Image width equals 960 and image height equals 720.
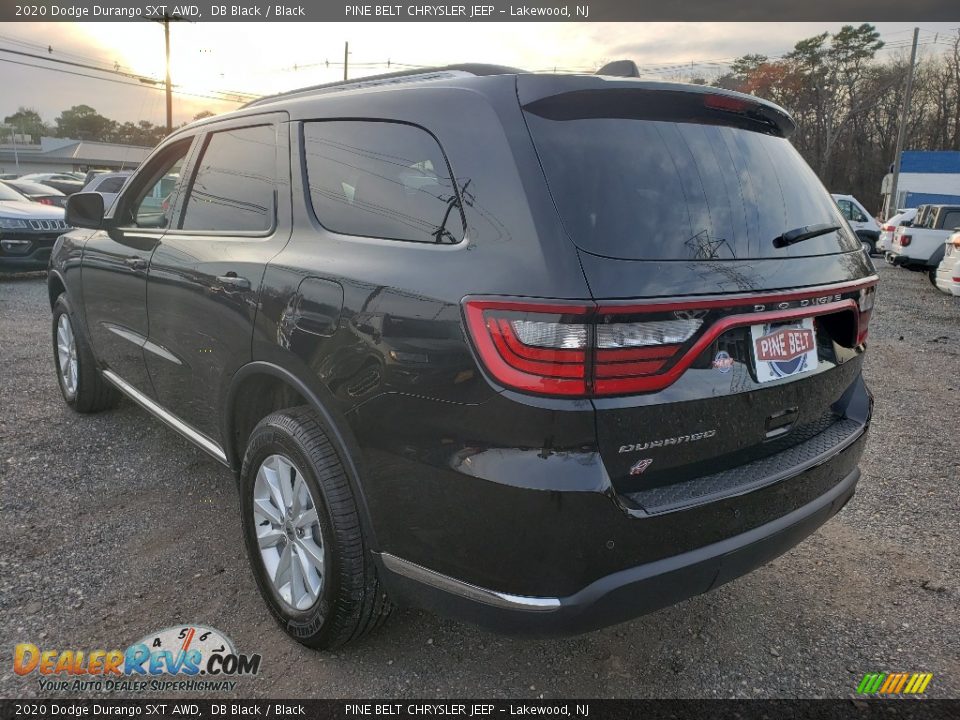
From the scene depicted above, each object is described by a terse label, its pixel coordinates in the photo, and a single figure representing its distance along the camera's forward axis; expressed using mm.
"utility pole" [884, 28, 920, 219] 32938
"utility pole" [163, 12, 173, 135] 36388
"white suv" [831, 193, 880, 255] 21141
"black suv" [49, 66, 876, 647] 1670
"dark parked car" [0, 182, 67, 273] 10266
